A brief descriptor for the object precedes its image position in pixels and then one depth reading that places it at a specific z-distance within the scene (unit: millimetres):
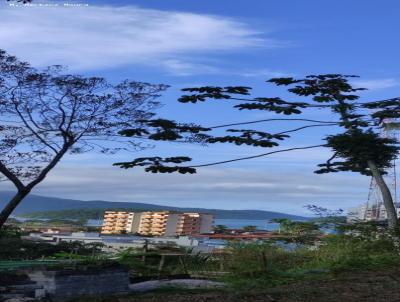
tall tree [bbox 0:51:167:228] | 14117
